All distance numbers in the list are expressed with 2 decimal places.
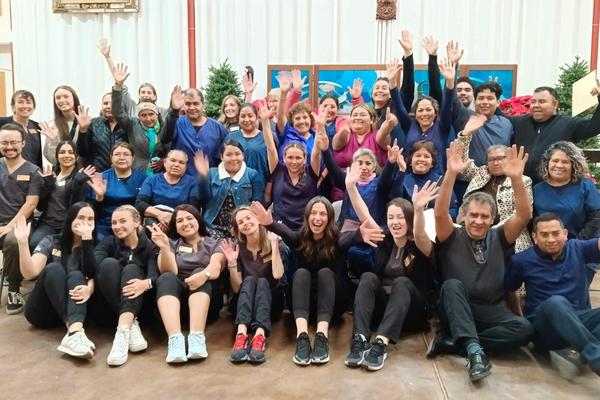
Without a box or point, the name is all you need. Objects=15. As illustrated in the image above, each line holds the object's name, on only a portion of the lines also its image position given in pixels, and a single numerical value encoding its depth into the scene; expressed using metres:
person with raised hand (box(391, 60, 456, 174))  3.60
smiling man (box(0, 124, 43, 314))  3.68
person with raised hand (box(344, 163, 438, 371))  2.79
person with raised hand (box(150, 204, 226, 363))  2.84
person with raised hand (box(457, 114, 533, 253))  3.34
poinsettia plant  5.27
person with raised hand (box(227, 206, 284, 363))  2.95
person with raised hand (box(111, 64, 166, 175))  3.99
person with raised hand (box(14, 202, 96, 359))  2.89
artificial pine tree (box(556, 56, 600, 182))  6.07
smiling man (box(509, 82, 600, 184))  3.65
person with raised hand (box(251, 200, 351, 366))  3.00
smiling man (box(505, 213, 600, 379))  2.61
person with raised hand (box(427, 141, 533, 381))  2.74
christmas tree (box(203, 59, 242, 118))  6.53
